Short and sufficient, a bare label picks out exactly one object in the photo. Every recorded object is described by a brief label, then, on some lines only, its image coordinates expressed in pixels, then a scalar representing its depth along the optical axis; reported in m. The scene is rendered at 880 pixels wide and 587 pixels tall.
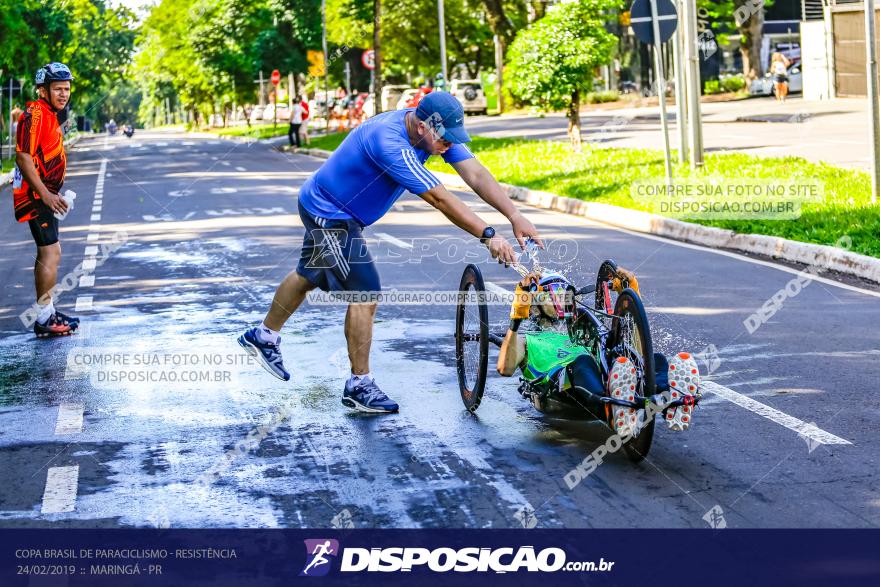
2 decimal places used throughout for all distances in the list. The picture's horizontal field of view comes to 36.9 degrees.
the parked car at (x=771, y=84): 47.59
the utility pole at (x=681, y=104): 20.38
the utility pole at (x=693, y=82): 19.73
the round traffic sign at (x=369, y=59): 46.18
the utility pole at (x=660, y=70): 16.77
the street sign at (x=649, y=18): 16.84
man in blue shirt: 6.40
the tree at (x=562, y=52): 25.03
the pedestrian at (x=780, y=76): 43.09
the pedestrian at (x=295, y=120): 43.69
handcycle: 5.67
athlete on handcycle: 5.70
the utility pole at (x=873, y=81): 13.88
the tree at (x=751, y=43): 48.81
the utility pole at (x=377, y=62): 43.59
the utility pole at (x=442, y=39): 44.79
